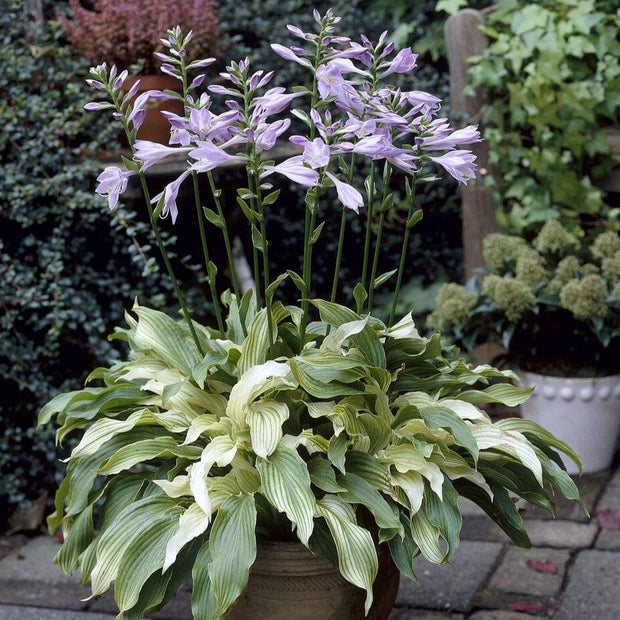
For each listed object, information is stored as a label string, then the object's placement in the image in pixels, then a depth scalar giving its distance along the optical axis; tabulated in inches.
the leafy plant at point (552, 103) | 130.6
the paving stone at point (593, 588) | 88.5
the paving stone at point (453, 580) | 92.7
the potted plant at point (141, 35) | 124.0
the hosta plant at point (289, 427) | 61.0
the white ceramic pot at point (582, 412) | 116.9
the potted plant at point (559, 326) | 114.6
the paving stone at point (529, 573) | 94.2
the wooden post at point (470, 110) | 141.5
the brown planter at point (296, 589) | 65.7
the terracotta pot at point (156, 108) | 124.1
